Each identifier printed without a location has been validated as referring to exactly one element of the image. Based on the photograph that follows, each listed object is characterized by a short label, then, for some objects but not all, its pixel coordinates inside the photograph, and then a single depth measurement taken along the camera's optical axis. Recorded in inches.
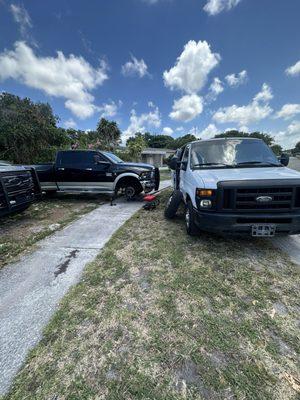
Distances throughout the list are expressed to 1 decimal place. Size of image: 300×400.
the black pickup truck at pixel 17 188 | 179.8
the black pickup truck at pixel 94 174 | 302.2
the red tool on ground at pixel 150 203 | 262.2
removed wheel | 212.0
